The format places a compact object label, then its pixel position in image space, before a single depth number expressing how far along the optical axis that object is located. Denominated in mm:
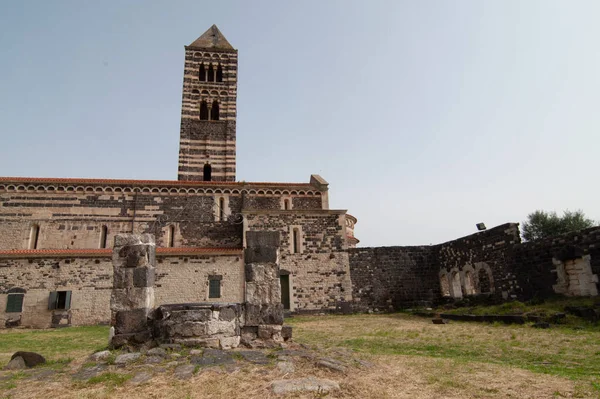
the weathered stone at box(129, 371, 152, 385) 5435
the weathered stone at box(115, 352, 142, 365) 6423
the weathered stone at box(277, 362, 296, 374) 5836
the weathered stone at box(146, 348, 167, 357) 6898
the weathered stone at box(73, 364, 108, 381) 5733
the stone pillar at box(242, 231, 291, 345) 8188
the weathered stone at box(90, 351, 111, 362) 6766
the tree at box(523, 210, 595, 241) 27578
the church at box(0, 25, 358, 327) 17531
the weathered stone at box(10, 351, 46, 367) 6958
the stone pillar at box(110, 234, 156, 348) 7960
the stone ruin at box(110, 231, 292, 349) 7699
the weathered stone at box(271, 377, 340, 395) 4910
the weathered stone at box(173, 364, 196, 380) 5609
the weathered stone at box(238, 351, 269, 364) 6480
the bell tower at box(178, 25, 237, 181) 28828
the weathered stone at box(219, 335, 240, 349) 7680
